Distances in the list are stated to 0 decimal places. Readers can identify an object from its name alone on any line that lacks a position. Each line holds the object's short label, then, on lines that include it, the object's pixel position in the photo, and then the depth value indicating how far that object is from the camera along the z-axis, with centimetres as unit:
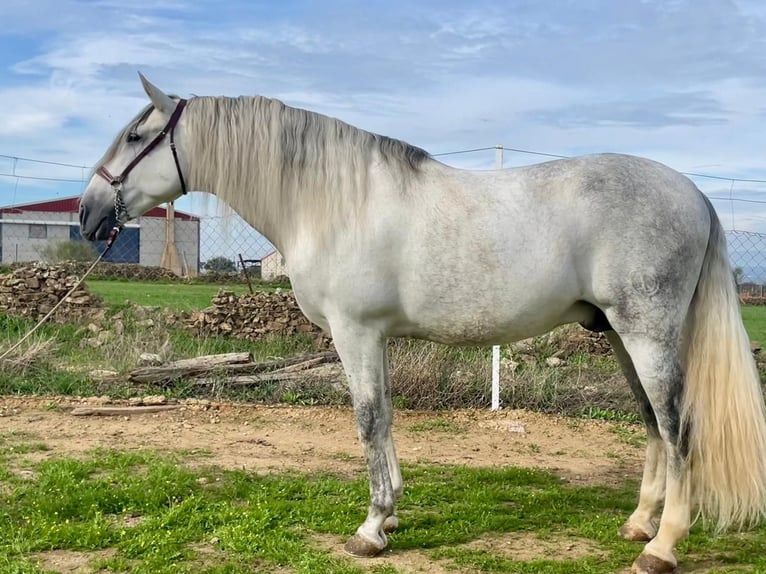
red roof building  1819
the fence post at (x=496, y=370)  665
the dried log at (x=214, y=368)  714
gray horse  312
